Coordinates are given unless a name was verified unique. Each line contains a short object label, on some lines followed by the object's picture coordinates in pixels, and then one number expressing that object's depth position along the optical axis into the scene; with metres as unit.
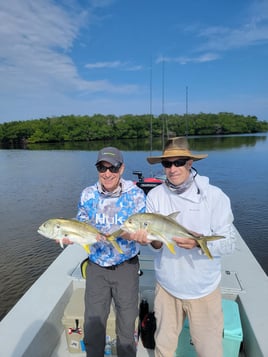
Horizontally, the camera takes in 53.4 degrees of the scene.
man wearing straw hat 2.21
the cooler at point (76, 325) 2.95
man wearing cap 2.56
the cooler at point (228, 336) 2.63
